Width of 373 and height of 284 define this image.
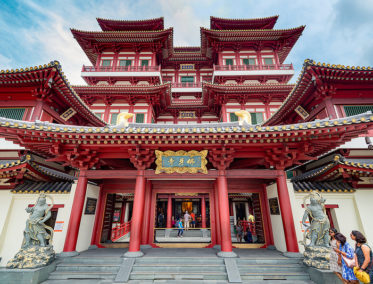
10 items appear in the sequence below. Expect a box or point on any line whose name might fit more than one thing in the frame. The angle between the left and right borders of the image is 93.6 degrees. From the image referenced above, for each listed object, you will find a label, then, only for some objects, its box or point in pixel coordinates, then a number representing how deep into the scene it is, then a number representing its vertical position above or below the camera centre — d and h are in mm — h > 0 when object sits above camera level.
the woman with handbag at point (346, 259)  4273 -1204
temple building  6730 +2020
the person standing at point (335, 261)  4728 -1409
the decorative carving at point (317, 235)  5719 -923
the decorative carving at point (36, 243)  5766 -1189
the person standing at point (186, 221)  16766 -1255
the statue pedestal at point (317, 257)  5590 -1556
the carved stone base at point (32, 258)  5703 -1590
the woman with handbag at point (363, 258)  3738 -1062
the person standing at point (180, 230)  14573 -1902
